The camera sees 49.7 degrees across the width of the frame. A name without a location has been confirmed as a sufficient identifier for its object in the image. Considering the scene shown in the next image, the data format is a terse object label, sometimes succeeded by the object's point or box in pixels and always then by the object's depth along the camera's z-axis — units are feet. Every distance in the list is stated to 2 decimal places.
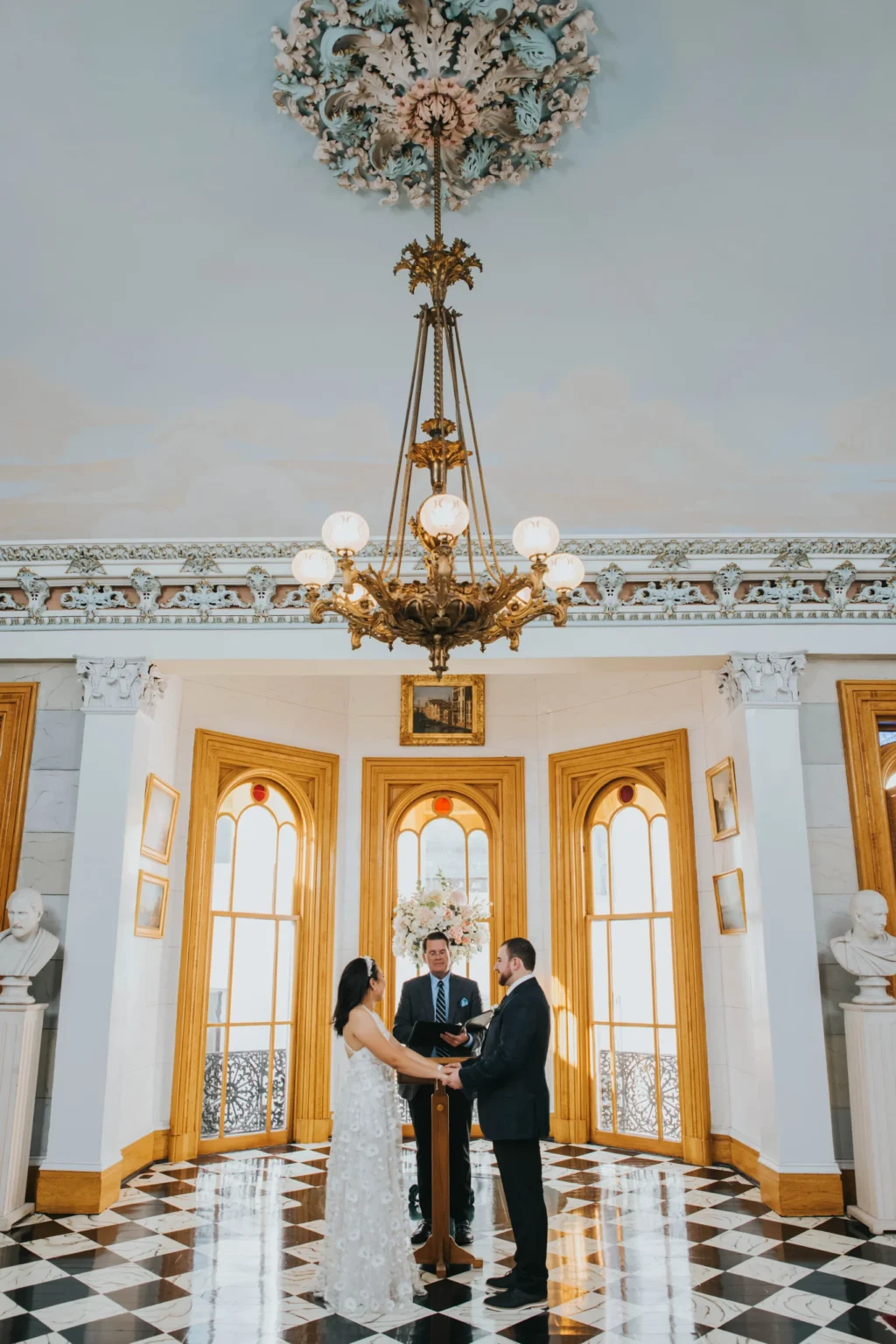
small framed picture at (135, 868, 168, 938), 23.06
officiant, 17.51
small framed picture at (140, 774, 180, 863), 23.52
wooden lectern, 15.60
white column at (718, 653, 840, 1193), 19.83
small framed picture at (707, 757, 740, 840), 23.38
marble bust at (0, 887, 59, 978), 20.29
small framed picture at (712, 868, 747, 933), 22.95
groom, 14.40
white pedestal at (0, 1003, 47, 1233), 19.35
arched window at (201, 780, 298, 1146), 26.94
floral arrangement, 22.24
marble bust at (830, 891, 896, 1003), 19.76
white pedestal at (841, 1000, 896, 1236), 18.51
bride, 13.91
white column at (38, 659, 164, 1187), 20.13
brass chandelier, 12.25
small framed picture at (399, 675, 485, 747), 30.66
